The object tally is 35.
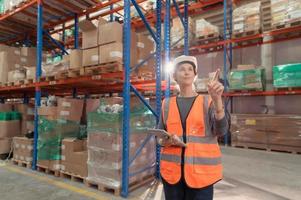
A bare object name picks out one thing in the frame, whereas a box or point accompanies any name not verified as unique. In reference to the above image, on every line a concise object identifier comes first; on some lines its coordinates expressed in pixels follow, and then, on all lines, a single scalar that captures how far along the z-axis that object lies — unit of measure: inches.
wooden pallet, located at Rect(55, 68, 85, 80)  182.4
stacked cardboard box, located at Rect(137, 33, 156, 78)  185.9
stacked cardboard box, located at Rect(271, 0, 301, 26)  281.6
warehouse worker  73.2
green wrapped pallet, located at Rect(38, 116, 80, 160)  201.8
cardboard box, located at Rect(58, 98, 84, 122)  204.8
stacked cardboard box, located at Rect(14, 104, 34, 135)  271.7
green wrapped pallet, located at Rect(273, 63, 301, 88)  284.7
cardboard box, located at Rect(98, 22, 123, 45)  166.2
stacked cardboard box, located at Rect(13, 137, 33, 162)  228.1
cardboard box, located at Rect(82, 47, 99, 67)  176.9
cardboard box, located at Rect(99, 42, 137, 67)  163.0
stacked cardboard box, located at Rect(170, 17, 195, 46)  358.3
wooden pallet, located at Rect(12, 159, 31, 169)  226.3
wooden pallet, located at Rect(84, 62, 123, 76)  160.1
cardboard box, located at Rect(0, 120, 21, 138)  259.1
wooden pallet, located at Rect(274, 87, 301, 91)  293.2
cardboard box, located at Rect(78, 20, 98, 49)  179.5
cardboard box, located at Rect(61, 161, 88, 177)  179.3
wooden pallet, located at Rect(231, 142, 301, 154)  283.7
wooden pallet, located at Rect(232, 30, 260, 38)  315.1
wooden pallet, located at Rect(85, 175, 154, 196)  156.7
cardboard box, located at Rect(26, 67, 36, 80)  239.1
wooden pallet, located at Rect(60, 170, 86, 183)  182.5
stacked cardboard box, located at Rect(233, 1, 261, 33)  311.6
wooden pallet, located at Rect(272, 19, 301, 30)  284.2
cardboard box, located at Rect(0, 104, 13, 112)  281.4
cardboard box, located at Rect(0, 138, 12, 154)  255.7
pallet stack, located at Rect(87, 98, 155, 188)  159.0
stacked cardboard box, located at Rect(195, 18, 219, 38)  350.9
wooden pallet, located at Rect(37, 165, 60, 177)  199.0
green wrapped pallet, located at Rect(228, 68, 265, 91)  311.0
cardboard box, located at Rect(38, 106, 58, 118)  206.2
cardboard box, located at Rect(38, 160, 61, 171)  198.8
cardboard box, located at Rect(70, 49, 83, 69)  189.6
